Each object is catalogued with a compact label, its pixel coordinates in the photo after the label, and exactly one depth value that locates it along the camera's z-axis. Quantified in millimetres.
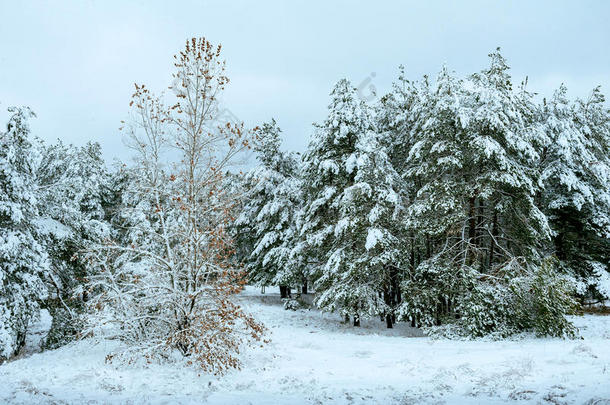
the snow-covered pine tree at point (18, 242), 13328
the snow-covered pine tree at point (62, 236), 15743
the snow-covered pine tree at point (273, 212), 22812
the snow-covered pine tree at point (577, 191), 19469
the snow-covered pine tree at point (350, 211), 16422
